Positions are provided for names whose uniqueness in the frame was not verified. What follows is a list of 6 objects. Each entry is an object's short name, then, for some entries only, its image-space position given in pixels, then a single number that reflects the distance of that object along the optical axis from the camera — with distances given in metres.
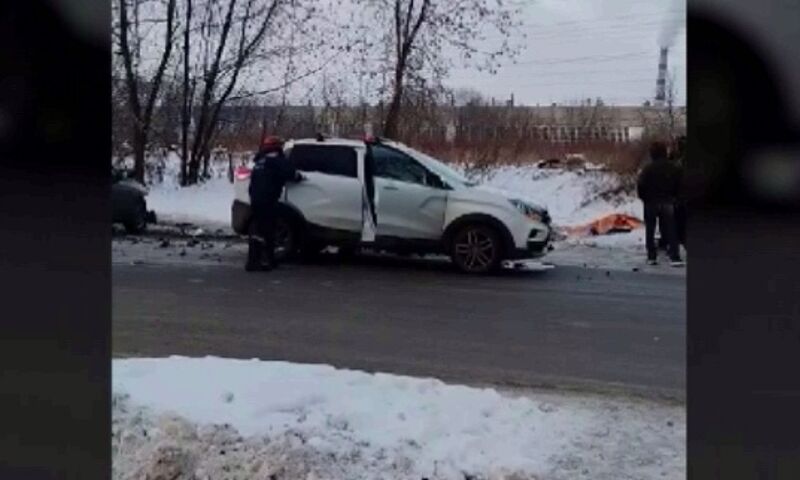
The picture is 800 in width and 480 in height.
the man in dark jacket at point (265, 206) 7.95
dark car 7.49
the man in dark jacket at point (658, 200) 7.52
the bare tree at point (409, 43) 11.20
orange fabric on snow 10.60
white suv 8.12
